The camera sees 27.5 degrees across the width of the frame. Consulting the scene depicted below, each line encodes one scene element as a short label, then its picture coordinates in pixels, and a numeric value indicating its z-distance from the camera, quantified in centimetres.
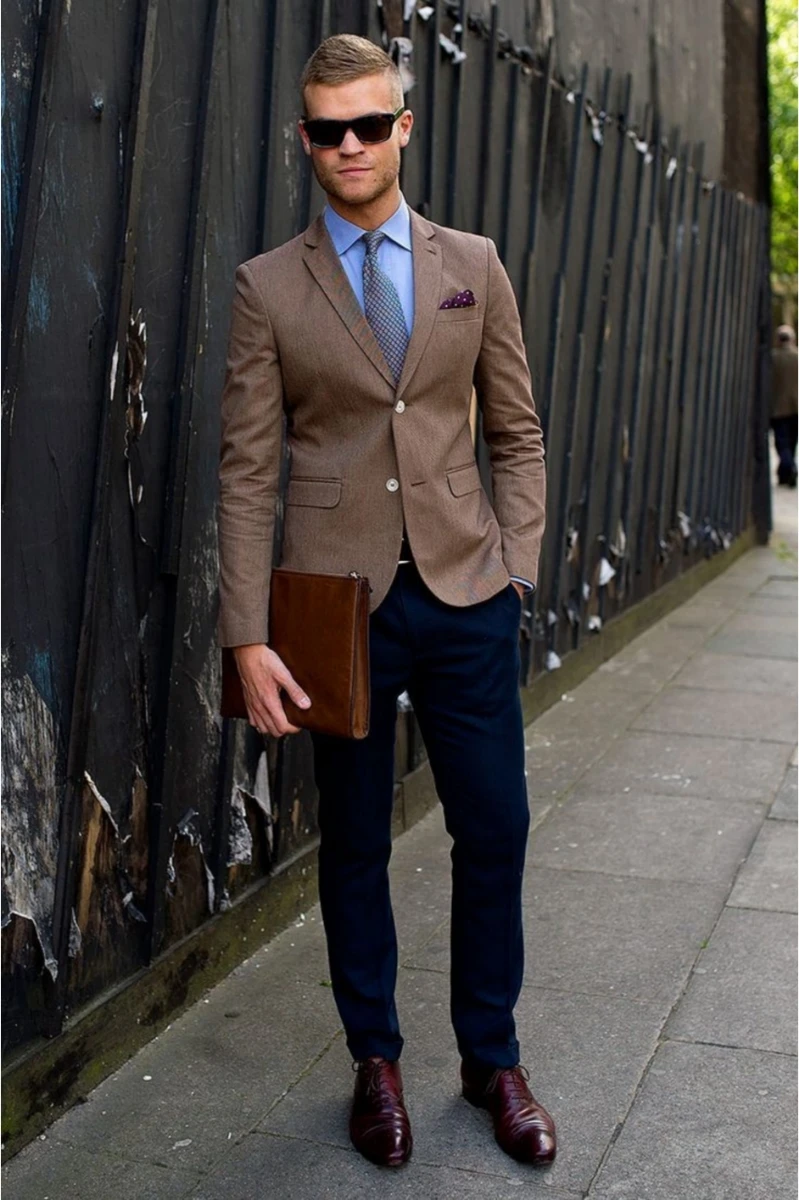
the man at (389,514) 326
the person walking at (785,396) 1791
